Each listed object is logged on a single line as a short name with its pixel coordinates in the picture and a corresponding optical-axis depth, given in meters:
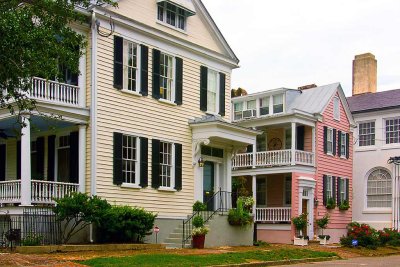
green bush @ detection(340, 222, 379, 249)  28.66
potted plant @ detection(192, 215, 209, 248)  23.09
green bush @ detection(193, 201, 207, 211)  25.02
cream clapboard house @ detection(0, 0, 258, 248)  21.09
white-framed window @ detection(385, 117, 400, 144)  36.75
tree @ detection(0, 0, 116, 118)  13.67
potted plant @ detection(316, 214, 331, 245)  31.03
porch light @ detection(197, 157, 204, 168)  25.38
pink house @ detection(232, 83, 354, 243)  32.12
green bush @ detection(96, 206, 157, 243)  19.92
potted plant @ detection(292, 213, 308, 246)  30.15
